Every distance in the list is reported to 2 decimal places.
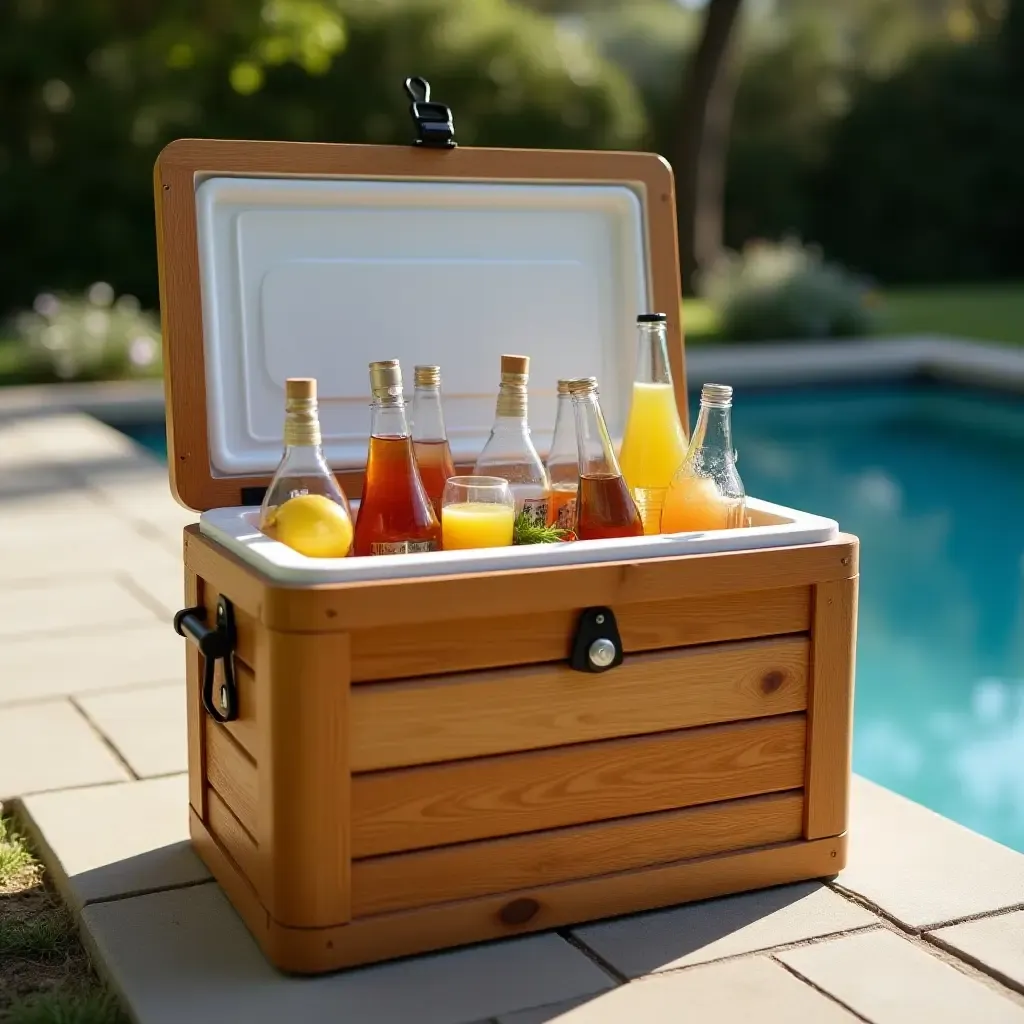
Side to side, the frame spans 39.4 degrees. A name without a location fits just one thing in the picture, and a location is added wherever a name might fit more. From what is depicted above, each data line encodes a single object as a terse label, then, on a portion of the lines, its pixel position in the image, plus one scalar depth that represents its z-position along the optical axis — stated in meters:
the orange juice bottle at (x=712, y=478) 1.76
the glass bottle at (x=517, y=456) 1.81
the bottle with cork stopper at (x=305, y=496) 1.64
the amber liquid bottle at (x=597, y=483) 1.76
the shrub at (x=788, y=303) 9.31
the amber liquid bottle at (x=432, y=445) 1.84
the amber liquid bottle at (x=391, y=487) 1.69
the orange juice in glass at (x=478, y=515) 1.67
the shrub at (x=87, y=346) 7.50
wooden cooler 1.54
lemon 1.64
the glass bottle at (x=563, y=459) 1.87
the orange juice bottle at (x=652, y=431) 1.90
